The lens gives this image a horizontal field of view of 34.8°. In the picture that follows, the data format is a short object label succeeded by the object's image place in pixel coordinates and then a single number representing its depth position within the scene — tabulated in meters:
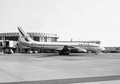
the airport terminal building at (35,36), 108.62
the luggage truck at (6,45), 75.12
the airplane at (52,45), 58.34
